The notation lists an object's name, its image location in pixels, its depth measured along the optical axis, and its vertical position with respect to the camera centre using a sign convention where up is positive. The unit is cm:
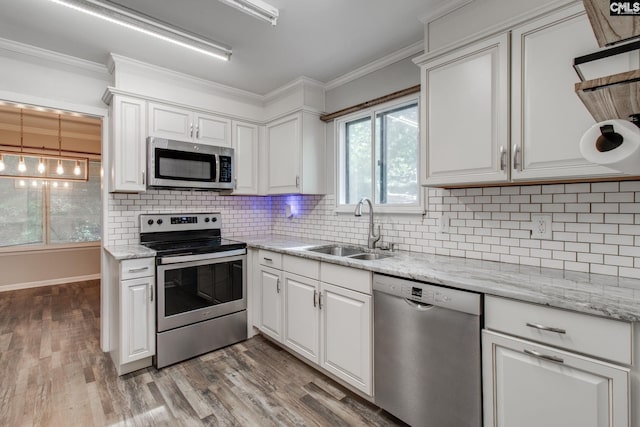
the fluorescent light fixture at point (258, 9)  181 +120
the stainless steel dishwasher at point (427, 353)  149 -73
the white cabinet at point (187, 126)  276 +81
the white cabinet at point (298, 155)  304 +57
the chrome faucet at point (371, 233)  255 -17
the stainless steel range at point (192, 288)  251 -64
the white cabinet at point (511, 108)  145 +54
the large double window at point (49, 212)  485 +2
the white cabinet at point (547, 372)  115 -63
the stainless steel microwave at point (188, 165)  270 +43
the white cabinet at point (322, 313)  199 -73
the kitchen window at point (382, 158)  254 +48
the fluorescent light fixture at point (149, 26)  180 +119
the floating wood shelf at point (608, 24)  65 +40
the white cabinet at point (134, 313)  235 -76
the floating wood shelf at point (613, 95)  67 +28
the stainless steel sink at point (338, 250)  273 -33
